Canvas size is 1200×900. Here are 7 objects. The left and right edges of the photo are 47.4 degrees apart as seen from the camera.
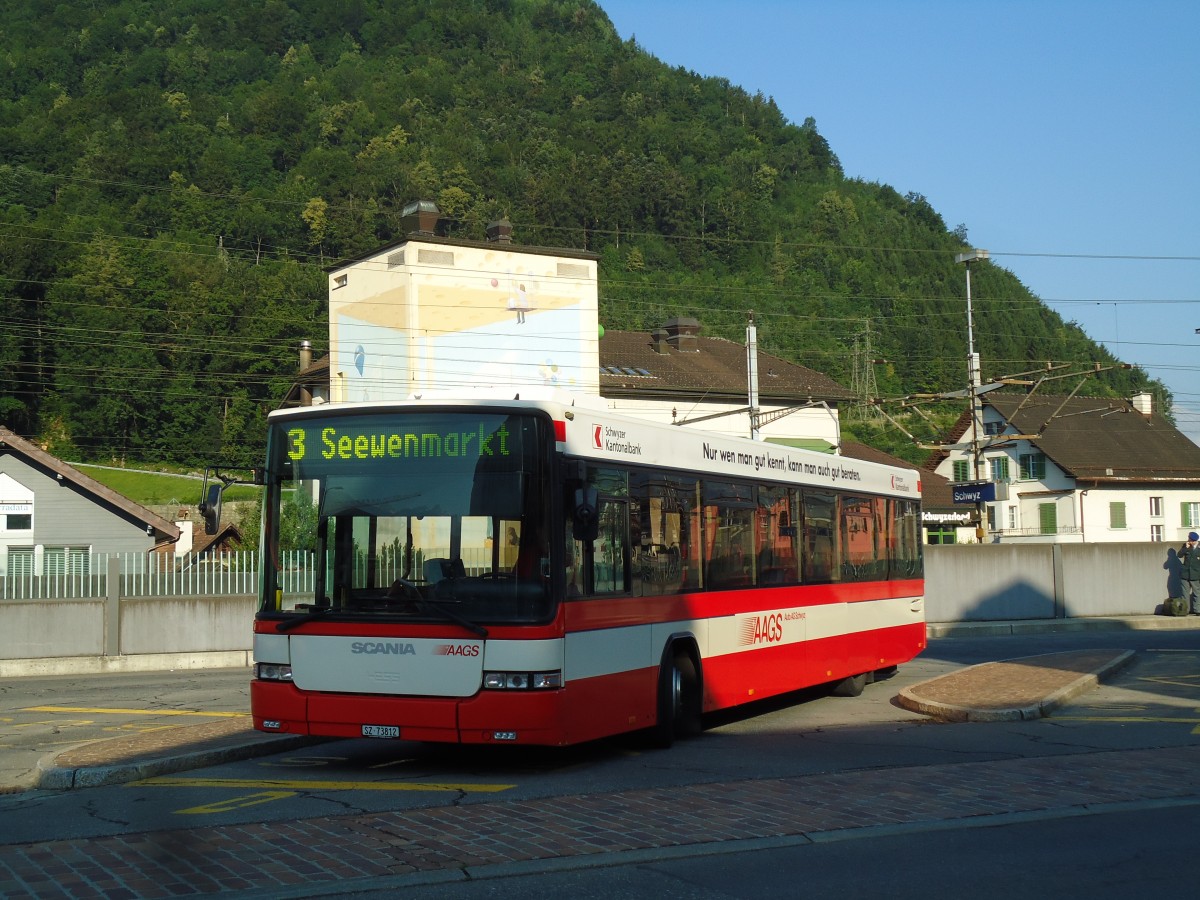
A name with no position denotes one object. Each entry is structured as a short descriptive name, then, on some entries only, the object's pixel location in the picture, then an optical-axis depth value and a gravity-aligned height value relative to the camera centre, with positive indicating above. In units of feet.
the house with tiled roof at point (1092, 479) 224.33 +9.31
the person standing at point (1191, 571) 109.29 -3.01
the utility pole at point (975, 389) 123.03 +13.32
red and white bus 33.47 -0.74
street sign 114.93 +3.84
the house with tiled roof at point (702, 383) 200.64 +24.55
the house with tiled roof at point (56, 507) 139.13 +4.88
